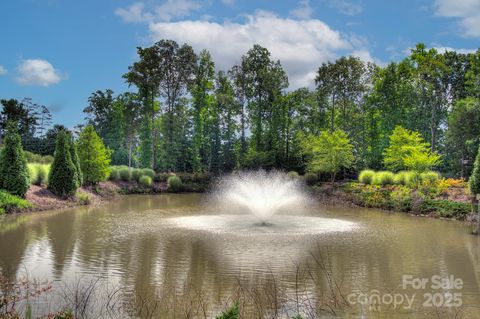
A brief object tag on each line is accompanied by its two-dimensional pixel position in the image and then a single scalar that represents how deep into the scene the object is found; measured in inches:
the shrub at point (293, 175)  1568.7
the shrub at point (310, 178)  1537.9
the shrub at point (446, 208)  903.1
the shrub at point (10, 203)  841.8
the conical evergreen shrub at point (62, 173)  1054.1
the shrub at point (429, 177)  1185.4
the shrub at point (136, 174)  1601.9
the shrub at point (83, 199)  1072.8
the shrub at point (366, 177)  1402.6
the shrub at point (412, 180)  1200.8
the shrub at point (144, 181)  1565.0
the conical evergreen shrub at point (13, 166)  914.1
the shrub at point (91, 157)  1293.1
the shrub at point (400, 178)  1264.8
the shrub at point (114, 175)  1545.3
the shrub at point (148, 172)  1637.6
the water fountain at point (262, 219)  695.1
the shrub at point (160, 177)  1646.2
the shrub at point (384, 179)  1316.4
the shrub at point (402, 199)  1039.0
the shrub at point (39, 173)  1061.0
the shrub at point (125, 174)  1565.8
